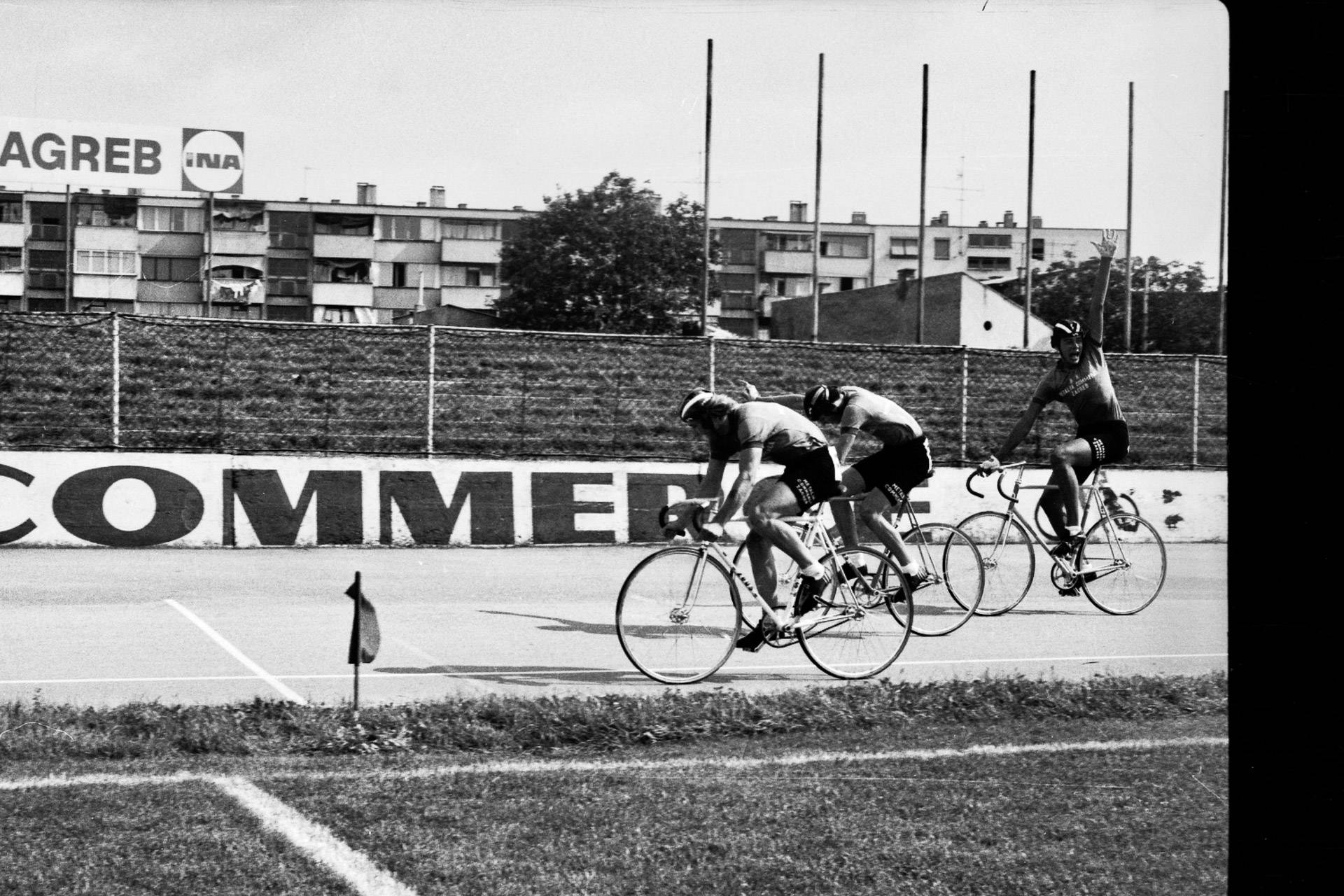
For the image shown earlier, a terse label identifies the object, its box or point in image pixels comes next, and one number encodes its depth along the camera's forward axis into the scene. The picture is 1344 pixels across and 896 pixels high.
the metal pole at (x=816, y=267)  27.20
